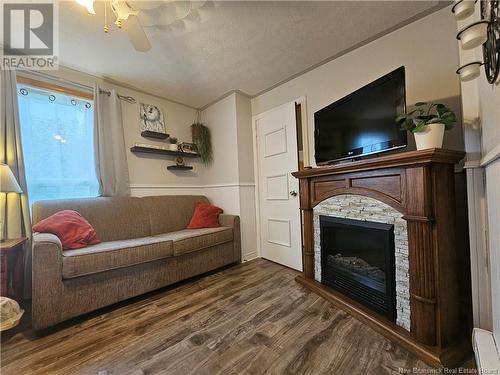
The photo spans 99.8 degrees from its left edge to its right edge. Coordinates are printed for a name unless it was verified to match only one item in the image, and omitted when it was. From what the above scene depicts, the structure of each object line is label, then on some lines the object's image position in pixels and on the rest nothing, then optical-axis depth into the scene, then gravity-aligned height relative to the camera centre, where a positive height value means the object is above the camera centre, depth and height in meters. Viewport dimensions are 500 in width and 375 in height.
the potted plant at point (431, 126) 1.25 +0.35
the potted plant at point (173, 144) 3.06 +0.70
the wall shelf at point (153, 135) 2.86 +0.82
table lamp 1.63 +0.13
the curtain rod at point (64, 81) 2.11 +1.24
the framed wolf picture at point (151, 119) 2.87 +1.04
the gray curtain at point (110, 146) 2.43 +0.58
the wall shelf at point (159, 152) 2.77 +0.58
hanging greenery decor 3.30 +0.80
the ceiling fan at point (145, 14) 1.25 +1.34
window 2.09 +0.56
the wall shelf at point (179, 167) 3.14 +0.38
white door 2.61 +0.02
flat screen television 1.44 +0.52
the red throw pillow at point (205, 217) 2.80 -0.35
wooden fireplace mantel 1.20 -0.40
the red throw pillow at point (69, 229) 1.75 -0.29
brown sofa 1.50 -0.54
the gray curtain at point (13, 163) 1.84 +0.31
